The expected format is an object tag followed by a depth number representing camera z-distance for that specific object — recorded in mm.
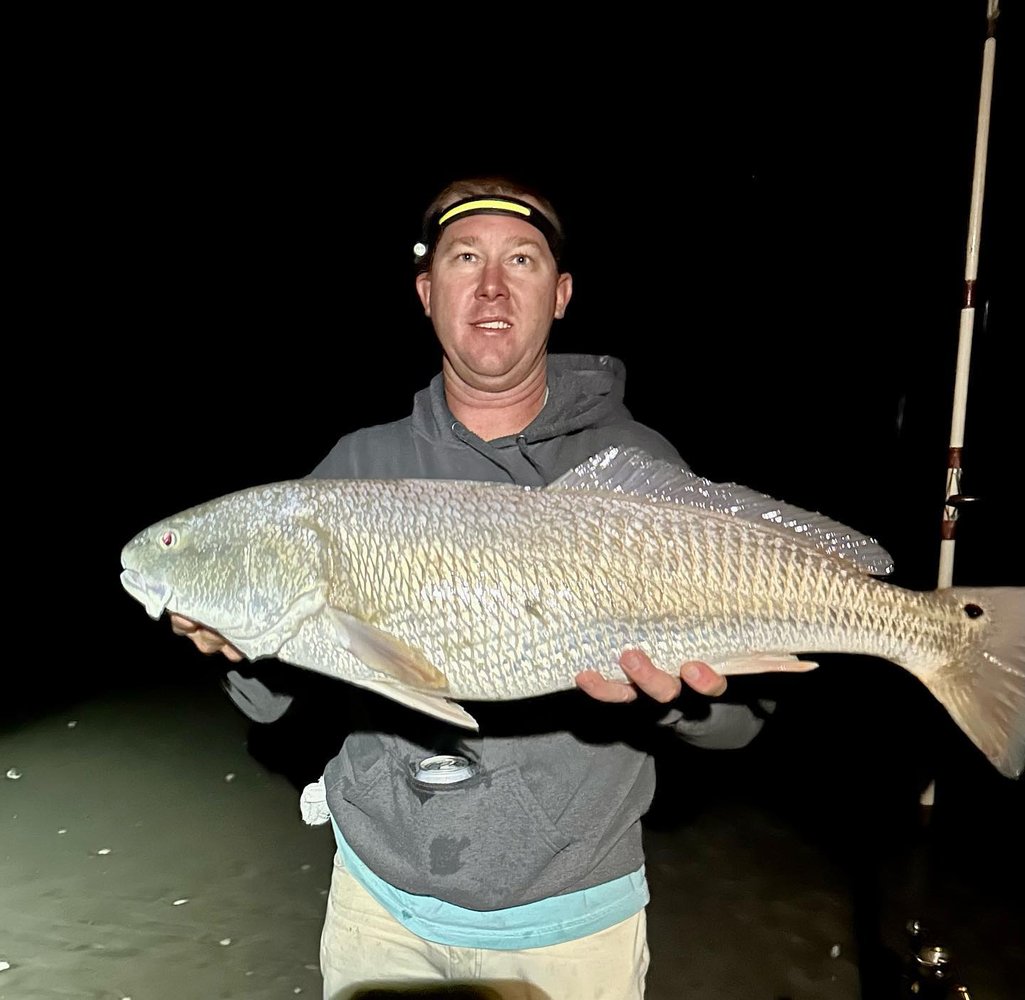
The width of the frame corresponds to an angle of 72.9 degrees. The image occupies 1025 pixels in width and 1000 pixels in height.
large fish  1728
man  1787
